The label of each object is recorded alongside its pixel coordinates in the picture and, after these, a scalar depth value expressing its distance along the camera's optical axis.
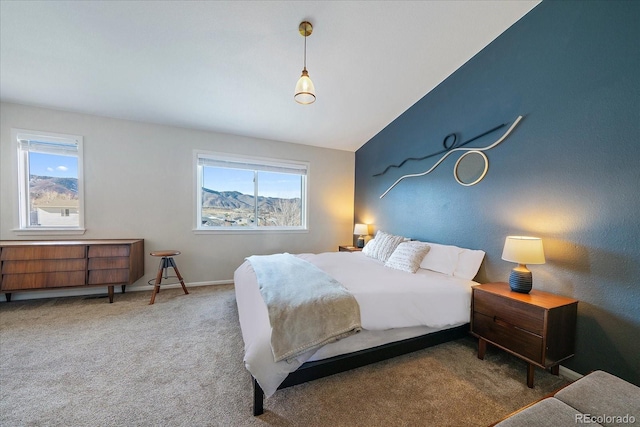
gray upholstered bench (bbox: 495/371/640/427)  0.92
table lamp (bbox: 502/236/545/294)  1.82
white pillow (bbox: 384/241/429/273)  2.64
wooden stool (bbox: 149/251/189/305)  3.10
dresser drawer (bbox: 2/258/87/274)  2.75
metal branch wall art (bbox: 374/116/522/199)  2.29
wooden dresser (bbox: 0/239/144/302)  2.75
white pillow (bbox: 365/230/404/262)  3.17
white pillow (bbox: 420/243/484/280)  2.43
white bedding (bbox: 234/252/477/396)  1.42
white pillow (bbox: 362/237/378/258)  3.46
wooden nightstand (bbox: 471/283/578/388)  1.64
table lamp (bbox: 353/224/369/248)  4.32
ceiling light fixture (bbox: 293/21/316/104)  1.88
